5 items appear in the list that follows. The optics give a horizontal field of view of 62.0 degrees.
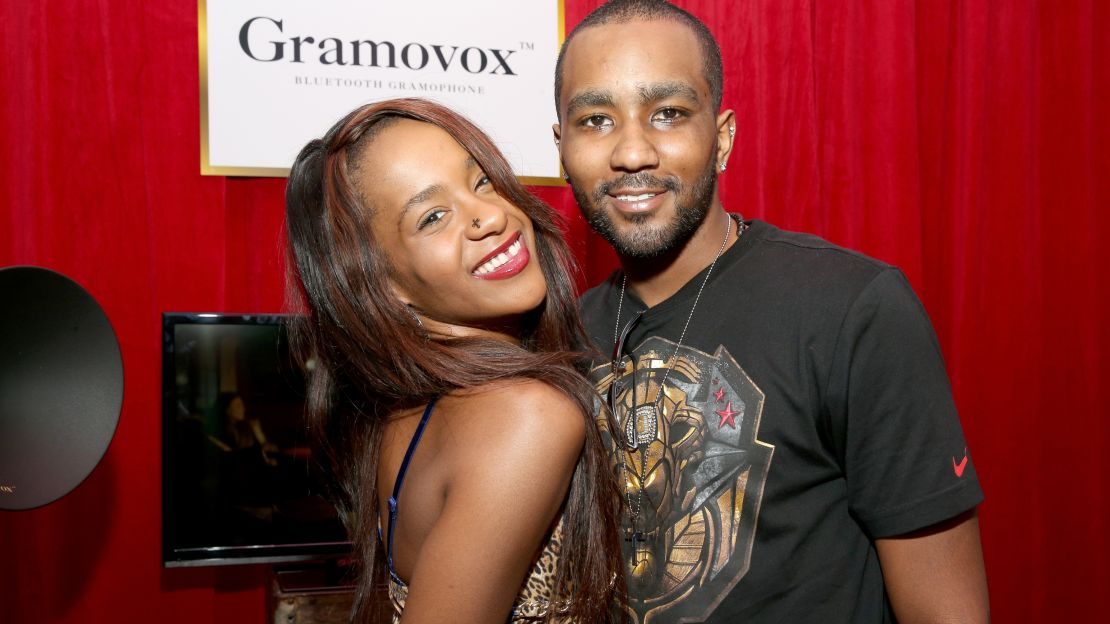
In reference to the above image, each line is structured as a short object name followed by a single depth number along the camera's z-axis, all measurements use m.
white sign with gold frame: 2.29
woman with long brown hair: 1.10
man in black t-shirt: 1.23
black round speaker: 1.53
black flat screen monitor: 2.10
